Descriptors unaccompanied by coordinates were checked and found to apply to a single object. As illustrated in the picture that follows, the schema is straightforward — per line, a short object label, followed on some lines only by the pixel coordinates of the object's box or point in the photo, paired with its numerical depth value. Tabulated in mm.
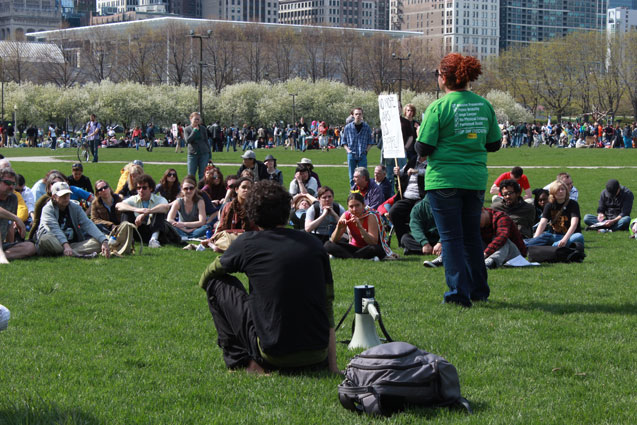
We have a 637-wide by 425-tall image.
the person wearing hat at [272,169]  16094
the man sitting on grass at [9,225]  11031
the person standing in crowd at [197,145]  20094
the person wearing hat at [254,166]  15892
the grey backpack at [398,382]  4770
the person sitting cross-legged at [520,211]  12484
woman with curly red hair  7598
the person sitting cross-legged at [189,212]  13578
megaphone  6195
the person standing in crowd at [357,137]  17984
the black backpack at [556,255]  11320
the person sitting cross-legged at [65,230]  11219
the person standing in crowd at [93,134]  32719
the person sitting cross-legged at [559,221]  11727
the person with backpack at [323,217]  12312
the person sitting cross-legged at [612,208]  15133
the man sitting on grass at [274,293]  5270
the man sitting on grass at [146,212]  13156
